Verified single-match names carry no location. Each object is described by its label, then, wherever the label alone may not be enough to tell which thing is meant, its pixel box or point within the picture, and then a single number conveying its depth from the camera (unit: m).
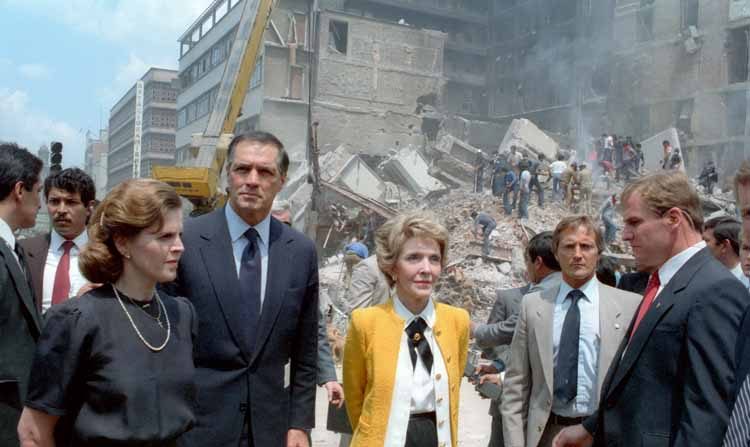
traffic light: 10.83
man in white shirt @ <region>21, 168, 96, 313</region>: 3.62
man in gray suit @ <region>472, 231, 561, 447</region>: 4.02
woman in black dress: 2.09
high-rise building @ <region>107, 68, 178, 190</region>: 68.38
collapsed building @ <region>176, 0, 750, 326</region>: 31.81
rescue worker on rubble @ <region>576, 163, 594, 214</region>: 23.33
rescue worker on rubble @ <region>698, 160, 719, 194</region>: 26.05
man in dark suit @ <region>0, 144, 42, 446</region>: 2.72
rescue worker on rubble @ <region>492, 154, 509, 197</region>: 25.19
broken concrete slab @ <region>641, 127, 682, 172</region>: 32.00
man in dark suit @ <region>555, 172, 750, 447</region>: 2.21
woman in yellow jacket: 2.80
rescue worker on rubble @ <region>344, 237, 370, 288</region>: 6.86
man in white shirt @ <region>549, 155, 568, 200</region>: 24.56
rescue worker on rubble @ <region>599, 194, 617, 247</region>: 19.94
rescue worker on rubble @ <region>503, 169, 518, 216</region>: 22.88
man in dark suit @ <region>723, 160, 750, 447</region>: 1.65
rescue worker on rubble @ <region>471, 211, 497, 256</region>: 19.42
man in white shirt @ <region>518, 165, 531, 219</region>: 22.25
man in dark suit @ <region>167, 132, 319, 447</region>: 2.75
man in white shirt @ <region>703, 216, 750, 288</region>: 4.46
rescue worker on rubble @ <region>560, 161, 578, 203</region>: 23.25
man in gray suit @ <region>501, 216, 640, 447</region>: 3.26
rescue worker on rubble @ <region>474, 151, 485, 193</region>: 29.73
